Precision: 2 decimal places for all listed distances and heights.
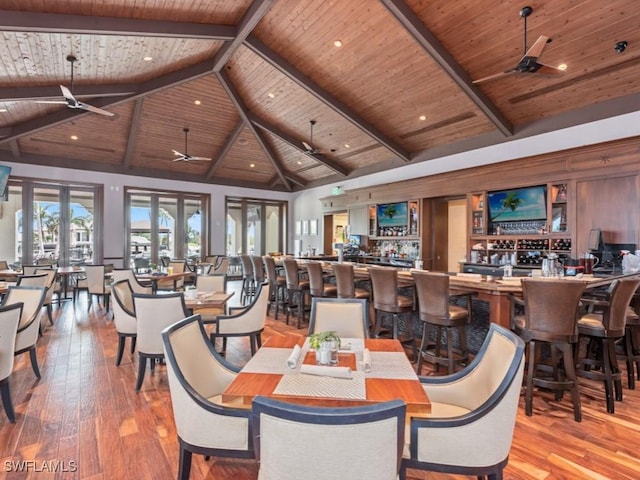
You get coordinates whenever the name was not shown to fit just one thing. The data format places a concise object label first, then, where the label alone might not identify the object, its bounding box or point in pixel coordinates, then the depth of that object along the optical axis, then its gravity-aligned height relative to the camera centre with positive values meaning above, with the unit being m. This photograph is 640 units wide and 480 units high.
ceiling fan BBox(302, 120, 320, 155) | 7.90 +2.70
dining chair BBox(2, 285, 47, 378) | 3.26 -0.77
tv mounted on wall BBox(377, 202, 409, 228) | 8.68 +0.65
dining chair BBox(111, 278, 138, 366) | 3.77 -0.89
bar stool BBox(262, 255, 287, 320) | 6.36 -0.72
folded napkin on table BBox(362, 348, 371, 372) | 1.88 -0.69
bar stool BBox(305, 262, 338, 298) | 5.20 -0.68
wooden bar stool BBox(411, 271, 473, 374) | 3.27 -0.71
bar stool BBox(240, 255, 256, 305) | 7.53 -0.92
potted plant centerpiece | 1.92 -0.61
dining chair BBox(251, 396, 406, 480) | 0.98 -0.58
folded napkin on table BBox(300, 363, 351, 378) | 1.76 -0.68
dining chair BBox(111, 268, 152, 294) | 5.71 -0.63
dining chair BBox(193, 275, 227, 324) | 4.89 -0.62
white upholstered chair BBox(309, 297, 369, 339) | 2.79 -0.64
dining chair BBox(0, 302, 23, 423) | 2.69 -0.86
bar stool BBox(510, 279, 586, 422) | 2.76 -0.69
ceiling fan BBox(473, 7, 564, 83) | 3.64 +1.98
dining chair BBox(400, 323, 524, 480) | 1.51 -0.89
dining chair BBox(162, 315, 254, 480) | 1.66 -0.90
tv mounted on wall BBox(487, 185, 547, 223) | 6.07 +0.65
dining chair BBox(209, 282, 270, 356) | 3.69 -0.89
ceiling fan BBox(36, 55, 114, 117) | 4.83 +2.03
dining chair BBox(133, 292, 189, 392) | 3.29 -0.77
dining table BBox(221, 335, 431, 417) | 1.54 -0.71
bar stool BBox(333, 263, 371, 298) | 4.54 -0.54
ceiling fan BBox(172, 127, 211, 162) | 7.95 +2.55
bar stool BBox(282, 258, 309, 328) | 5.76 -0.74
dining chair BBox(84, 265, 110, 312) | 6.68 -0.81
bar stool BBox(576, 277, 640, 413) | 2.94 -0.79
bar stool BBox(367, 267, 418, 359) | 3.81 -0.67
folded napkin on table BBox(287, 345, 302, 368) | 1.88 -0.66
